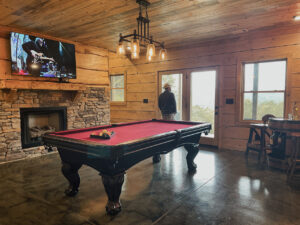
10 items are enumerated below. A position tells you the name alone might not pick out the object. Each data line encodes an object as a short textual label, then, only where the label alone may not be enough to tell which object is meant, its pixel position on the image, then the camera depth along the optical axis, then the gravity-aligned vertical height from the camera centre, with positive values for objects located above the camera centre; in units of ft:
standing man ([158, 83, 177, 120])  15.74 -0.43
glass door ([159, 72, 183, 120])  17.57 +1.06
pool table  6.10 -1.64
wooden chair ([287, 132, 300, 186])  9.53 -3.11
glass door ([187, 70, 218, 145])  16.01 -0.11
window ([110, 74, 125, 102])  21.34 +0.98
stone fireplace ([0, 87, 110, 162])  12.39 -1.17
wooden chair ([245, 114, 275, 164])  11.98 -2.76
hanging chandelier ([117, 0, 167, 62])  8.09 +2.11
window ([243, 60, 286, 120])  13.33 +0.57
